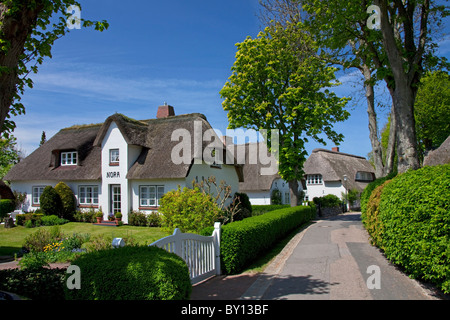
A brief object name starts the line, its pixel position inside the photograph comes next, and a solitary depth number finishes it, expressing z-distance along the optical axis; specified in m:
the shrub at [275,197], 38.91
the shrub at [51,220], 22.25
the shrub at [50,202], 23.20
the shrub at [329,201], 34.56
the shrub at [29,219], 21.95
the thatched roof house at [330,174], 43.16
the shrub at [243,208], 23.45
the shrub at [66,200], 23.55
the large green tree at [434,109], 35.50
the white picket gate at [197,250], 6.75
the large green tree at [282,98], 22.98
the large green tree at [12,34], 5.29
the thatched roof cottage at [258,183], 38.84
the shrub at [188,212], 10.44
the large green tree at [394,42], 11.15
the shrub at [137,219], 21.03
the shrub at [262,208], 28.86
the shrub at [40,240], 12.46
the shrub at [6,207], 25.99
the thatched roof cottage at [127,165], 21.23
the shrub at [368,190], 15.07
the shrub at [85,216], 22.81
